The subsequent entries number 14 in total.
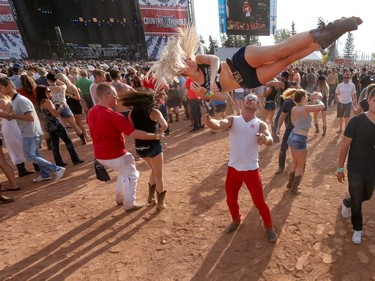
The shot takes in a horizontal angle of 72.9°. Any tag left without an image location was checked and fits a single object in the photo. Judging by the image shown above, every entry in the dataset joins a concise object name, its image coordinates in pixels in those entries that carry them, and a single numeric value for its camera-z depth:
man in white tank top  3.38
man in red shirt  3.75
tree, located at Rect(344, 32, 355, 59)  88.06
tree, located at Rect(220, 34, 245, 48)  44.42
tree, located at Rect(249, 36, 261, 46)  51.04
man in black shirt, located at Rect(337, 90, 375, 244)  3.12
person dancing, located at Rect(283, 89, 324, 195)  4.60
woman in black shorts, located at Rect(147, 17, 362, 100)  2.76
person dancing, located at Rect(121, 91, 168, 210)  3.92
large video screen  24.97
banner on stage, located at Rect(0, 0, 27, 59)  26.50
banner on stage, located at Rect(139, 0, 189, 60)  26.77
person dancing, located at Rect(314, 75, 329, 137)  9.90
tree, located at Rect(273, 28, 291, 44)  75.74
